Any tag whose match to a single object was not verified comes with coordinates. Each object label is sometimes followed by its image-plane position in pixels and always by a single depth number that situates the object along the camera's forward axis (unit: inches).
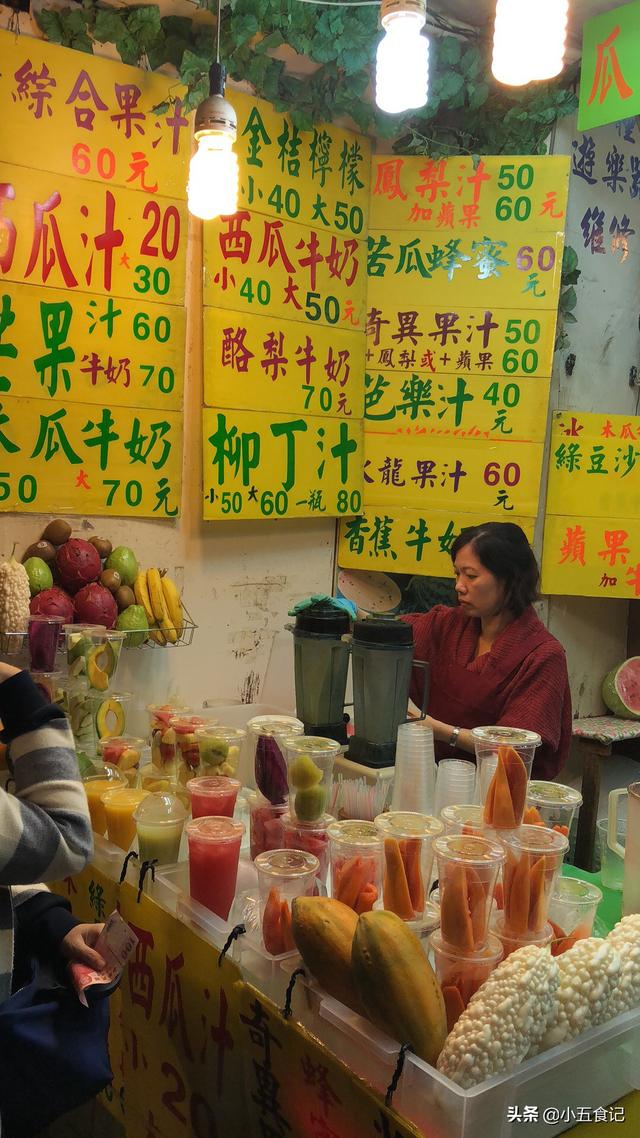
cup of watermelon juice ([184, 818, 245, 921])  64.7
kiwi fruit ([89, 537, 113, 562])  118.4
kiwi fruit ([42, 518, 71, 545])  115.6
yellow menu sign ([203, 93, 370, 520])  130.3
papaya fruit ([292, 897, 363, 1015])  51.6
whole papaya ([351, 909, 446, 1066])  47.1
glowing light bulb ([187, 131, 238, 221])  98.6
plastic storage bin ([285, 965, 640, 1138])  45.2
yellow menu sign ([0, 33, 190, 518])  112.1
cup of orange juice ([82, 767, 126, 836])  82.3
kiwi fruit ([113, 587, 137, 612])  116.5
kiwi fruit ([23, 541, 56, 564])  114.3
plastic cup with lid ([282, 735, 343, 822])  66.1
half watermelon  163.3
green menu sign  108.0
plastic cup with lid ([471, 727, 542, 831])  60.8
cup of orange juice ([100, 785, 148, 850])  79.4
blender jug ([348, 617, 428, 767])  90.5
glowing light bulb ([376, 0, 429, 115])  88.7
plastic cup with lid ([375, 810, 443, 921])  55.8
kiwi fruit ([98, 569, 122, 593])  115.9
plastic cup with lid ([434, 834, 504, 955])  51.6
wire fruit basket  100.2
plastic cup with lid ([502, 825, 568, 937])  54.4
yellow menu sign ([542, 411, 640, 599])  150.7
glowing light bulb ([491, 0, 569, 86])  90.4
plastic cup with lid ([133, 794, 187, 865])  72.6
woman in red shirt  114.3
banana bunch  119.9
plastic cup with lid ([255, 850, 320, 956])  57.4
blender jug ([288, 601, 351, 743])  95.7
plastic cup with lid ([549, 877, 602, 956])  58.9
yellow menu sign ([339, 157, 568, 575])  139.3
